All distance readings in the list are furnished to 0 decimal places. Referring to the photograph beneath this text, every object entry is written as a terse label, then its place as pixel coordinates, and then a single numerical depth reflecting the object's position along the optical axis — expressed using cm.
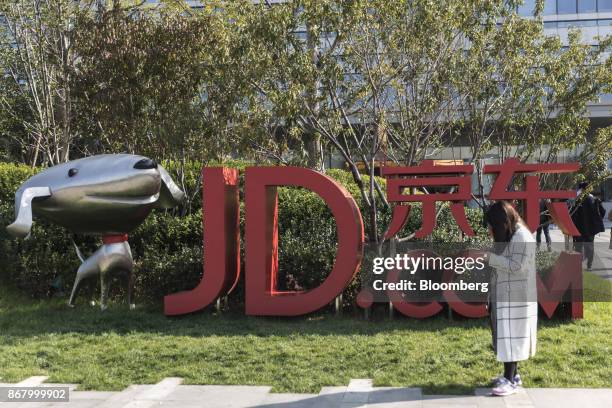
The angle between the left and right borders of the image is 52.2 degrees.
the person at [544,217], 1043
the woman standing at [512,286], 517
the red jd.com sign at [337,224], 800
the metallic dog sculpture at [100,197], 798
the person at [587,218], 1228
